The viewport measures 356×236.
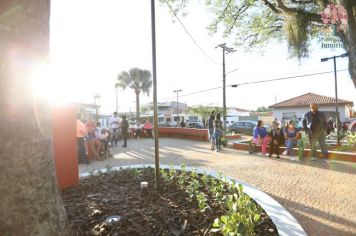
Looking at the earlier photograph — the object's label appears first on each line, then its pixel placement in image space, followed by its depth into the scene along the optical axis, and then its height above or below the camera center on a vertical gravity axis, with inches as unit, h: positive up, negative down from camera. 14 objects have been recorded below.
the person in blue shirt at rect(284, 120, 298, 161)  398.5 -26.6
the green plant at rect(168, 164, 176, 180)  253.4 -47.9
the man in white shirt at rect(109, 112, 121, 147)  617.0 -9.8
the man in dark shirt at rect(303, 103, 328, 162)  373.4 -13.7
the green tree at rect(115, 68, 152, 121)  1736.0 +244.3
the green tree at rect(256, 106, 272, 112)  4333.2 +145.0
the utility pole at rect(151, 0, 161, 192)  214.4 +20.4
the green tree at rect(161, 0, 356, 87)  257.4 +131.5
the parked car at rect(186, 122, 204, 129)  1338.6 -24.0
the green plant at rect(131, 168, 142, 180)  259.8 -48.8
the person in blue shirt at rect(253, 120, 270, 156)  430.9 -26.4
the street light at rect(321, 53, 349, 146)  535.2 +118.5
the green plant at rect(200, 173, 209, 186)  229.9 -48.1
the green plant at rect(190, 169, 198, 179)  251.6 -47.5
